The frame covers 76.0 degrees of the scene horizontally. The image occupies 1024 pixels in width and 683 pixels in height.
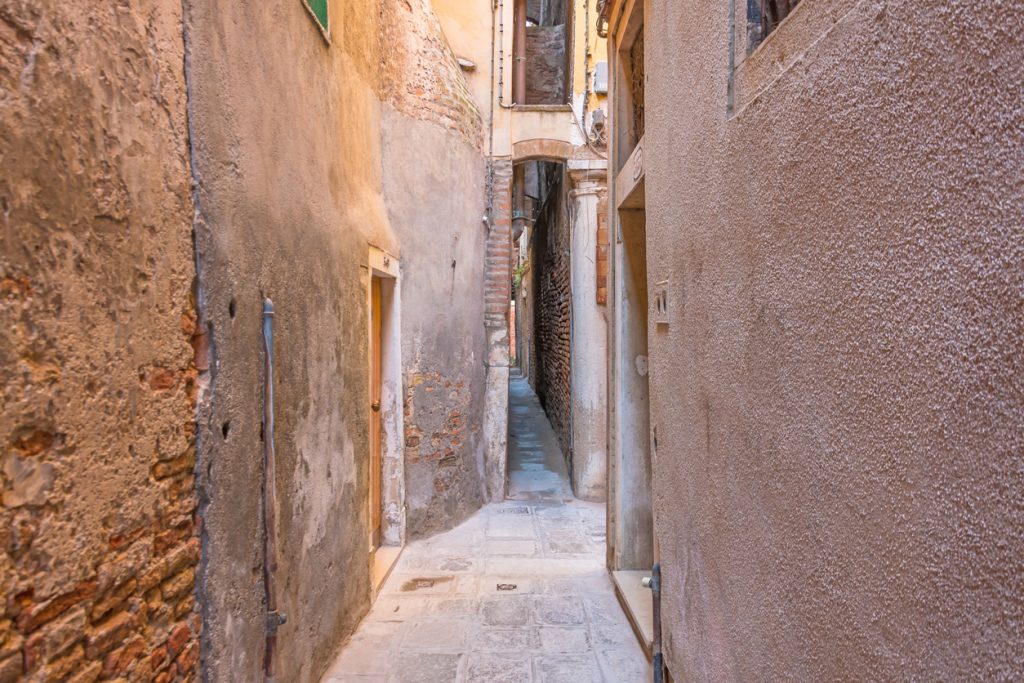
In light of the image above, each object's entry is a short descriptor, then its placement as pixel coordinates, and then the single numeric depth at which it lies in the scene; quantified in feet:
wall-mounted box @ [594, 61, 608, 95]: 23.47
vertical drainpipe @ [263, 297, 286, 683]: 8.90
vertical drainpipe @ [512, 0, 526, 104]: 27.84
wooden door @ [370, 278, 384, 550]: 17.11
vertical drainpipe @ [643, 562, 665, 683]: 10.46
